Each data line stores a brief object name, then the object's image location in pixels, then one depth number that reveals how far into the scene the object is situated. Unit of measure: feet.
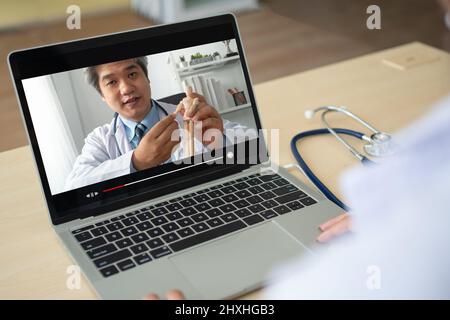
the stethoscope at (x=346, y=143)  3.56
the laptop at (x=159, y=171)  2.87
